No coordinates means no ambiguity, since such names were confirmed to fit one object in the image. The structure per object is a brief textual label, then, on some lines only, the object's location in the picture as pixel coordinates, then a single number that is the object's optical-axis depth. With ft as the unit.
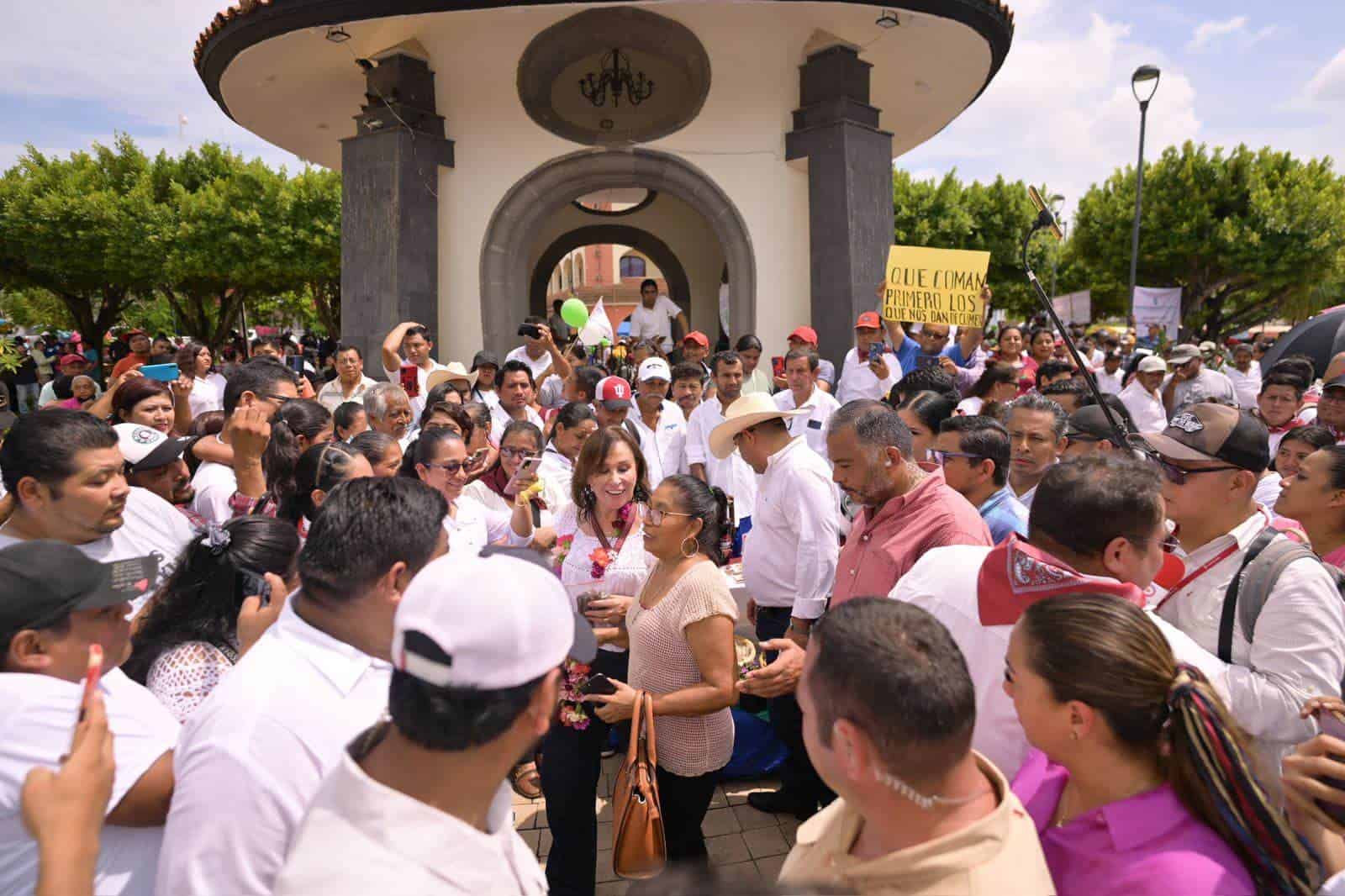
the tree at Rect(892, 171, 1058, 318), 88.84
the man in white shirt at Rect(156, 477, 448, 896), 4.66
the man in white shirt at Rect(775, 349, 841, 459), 21.70
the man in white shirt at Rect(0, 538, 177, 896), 4.93
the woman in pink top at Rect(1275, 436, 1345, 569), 9.89
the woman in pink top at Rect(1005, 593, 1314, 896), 4.54
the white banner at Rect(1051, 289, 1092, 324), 77.25
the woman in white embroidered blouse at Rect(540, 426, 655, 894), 9.62
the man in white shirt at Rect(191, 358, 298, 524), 13.00
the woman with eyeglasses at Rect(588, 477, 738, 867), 9.00
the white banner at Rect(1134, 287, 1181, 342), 70.18
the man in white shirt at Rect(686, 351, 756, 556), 19.61
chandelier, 38.47
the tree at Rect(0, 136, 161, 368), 65.72
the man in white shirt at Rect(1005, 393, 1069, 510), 13.16
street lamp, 41.45
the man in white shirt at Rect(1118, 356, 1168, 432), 23.89
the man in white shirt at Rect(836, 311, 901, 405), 25.80
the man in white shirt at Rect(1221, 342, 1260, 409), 32.71
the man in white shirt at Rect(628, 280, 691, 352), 43.50
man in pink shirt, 9.58
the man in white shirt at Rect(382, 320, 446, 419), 25.23
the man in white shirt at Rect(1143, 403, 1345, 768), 6.53
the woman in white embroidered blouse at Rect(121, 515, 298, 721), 6.84
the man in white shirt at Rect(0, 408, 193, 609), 9.27
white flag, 32.78
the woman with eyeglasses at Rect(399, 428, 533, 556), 12.49
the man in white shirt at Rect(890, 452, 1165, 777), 6.56
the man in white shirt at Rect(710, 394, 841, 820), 12.19
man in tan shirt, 4.07
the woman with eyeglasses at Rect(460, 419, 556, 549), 14.90
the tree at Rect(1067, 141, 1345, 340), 81.76
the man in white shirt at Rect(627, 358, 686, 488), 21.30
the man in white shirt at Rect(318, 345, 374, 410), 23.31
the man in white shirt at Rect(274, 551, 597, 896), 3.96
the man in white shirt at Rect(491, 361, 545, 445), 20.29
